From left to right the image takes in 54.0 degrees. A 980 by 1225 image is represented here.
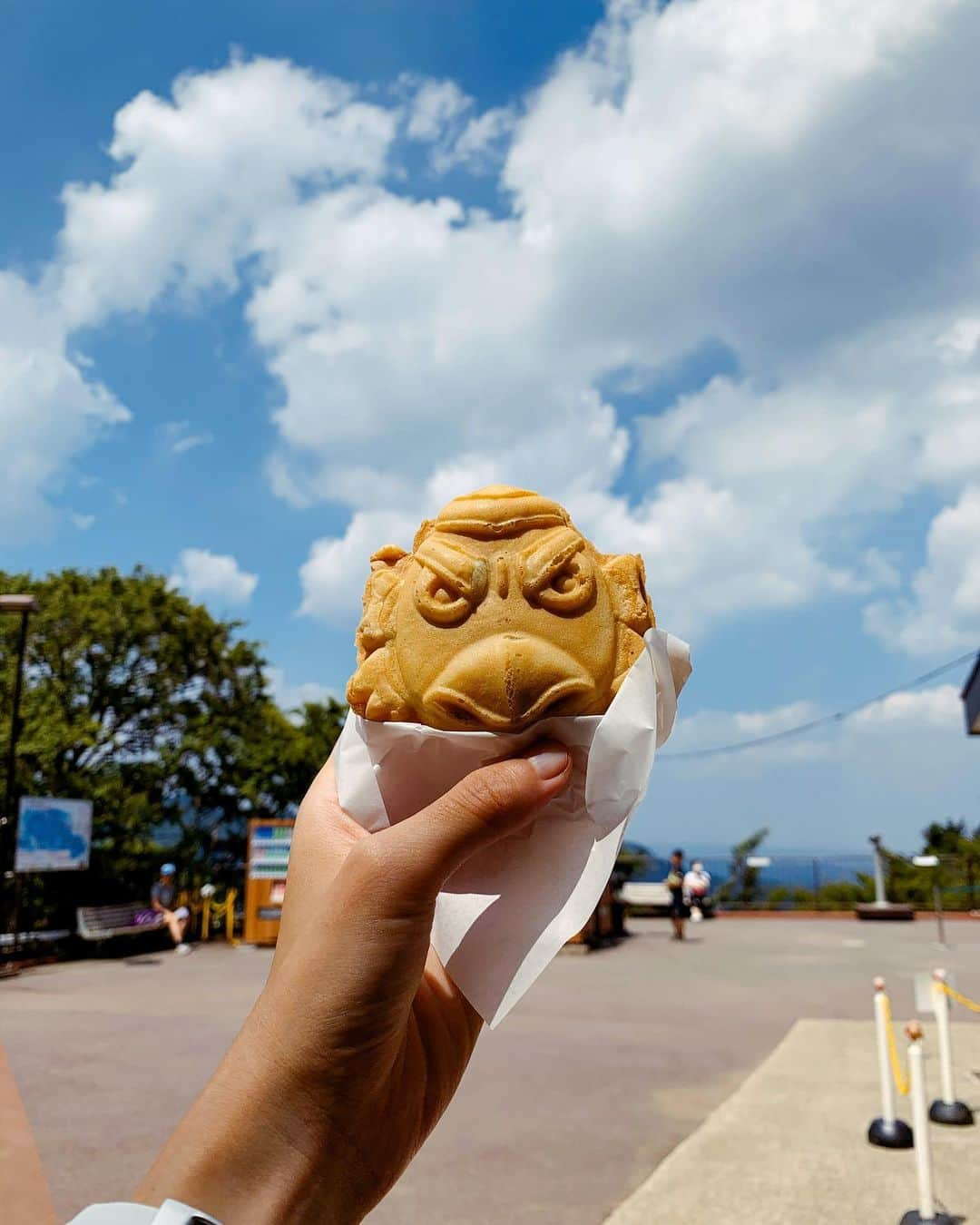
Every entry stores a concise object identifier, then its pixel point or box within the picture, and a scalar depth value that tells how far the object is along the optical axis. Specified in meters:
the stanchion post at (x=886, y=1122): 5.79
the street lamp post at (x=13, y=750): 14.60
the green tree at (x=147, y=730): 19.30
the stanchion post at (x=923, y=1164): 4.52
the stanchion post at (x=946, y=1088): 6.34
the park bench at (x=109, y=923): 15.88
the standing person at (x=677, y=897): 18.27
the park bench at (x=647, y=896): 24.48
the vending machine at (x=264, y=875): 17.28
